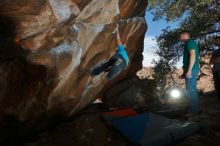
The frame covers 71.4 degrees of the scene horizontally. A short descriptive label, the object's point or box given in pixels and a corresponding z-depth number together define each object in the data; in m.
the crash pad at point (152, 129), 3.51
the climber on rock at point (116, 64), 4.50
